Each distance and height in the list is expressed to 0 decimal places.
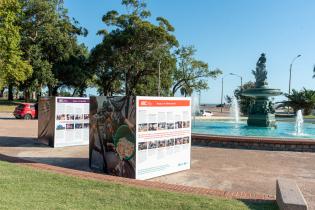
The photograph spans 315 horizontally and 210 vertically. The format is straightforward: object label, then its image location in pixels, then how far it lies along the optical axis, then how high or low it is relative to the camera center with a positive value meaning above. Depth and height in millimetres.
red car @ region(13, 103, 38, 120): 30609 -420
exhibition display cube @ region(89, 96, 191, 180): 8500 -655
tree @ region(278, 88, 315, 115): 42312 +1232
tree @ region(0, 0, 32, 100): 31609 +5255
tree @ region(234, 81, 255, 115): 47562 +879
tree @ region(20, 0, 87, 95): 43281 +7314
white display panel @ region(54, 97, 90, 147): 14117 -548
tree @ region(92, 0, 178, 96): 42344 +6812
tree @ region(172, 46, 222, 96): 49219 +4881
